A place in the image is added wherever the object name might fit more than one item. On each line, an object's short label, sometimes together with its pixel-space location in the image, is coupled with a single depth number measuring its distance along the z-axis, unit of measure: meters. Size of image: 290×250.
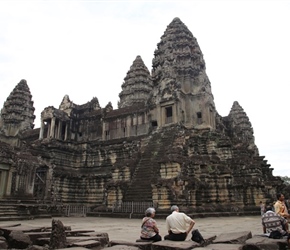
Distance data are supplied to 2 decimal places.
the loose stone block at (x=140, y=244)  7.11
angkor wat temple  22.34
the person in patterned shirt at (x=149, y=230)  7.75
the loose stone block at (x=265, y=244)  6.76
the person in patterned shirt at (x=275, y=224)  8.06
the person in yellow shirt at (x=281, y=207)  9.47
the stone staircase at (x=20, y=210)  18.92
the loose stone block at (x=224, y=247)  6.38
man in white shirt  7.59
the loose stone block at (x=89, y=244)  7.08
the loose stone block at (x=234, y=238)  7.23
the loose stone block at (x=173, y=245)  6.41
